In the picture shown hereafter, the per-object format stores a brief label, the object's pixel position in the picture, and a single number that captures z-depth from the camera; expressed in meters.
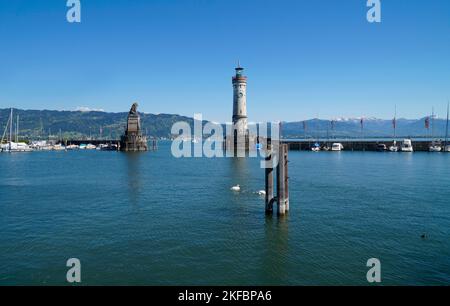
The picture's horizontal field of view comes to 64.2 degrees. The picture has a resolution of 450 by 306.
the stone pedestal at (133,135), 148.29
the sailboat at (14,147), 153.88
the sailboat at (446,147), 121.56
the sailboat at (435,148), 123.19
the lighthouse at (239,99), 119.38
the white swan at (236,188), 43.50
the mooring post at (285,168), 27.62
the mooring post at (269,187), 28.44
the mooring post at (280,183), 27.36
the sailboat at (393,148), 127.90
